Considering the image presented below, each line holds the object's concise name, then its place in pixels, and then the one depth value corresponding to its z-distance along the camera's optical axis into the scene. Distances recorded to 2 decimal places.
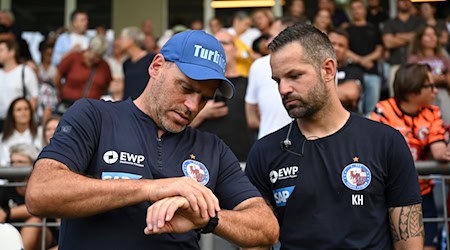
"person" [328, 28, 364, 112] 6.83
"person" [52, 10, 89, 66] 12.24
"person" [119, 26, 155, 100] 7.56
